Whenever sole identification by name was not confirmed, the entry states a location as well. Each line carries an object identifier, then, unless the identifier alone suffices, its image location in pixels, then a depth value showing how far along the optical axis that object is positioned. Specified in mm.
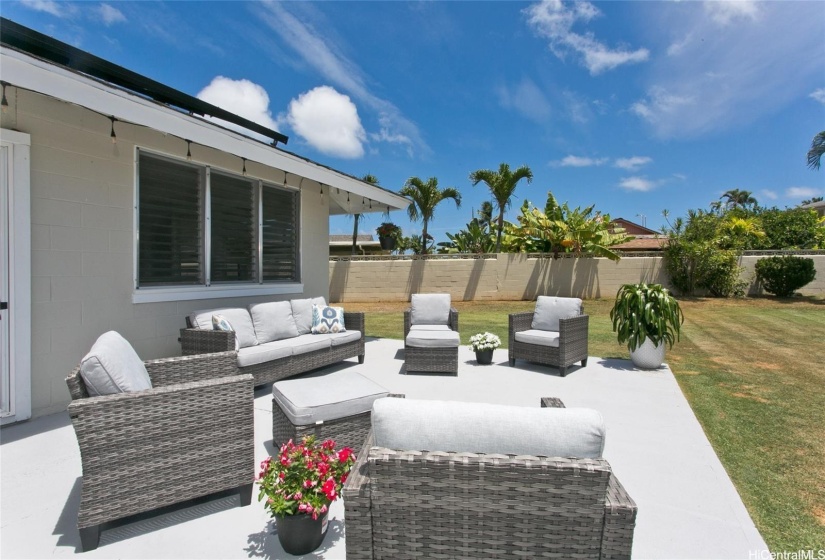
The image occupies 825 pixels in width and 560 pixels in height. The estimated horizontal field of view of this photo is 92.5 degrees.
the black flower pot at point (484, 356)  5945
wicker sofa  4359
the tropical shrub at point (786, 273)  13812
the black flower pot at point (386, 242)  12833
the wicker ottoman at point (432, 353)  5332
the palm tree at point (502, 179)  15617
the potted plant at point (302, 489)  1879
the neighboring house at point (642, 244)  23875
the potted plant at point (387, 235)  12766
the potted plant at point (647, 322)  5570
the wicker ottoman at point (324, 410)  2727
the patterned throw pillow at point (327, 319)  5758
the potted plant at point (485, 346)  5918
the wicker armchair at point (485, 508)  1328
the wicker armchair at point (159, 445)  1987
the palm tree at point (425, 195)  16906
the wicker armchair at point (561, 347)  5281
